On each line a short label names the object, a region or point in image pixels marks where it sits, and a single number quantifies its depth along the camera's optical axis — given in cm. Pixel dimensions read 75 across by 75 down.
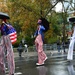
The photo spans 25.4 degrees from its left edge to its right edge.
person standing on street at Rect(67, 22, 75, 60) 617
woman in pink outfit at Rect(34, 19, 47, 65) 761
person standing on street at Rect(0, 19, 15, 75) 532
